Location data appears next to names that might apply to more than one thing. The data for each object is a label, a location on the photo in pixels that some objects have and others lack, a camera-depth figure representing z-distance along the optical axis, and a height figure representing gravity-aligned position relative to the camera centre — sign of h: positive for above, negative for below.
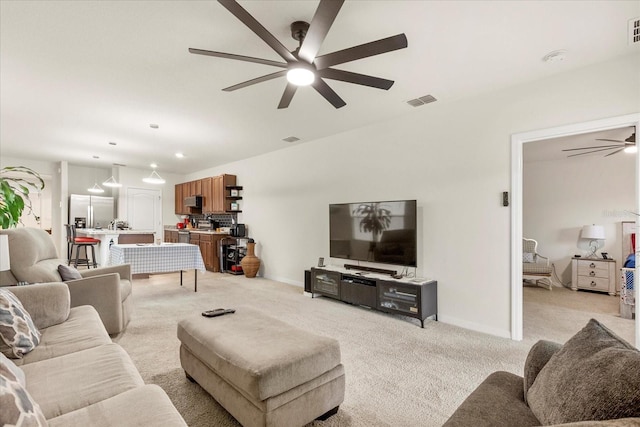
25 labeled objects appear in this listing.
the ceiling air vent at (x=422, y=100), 3.57 +1.36
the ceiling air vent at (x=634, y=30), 2.22 +1.38
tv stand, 3.58 -0.99
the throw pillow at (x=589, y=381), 0.80 -0.50
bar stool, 6.70 -0.58
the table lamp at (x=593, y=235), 5.34 -0.35
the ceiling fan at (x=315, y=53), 1.69 +1.07
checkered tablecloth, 4.32 -0.61
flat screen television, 3.87 -0.23
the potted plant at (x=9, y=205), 2.56 +0.09
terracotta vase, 6.44 -1.02
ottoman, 1.56 -0.85
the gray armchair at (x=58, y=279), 2.79 -0.60
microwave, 8.27 +0.38
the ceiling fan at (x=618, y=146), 3.95 +1.05
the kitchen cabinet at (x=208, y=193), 7.42 +0.60
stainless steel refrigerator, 7.91 +0.12
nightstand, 5.12 -1.02
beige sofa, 1.14 -0.76
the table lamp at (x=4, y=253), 2.13 -0.26
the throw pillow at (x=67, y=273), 3.00 -0.57
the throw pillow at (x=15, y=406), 0.85 -0.55
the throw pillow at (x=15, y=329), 1.70 -0.66
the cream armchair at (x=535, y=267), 5.51 -0.93
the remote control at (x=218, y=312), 2.34 -0.75
